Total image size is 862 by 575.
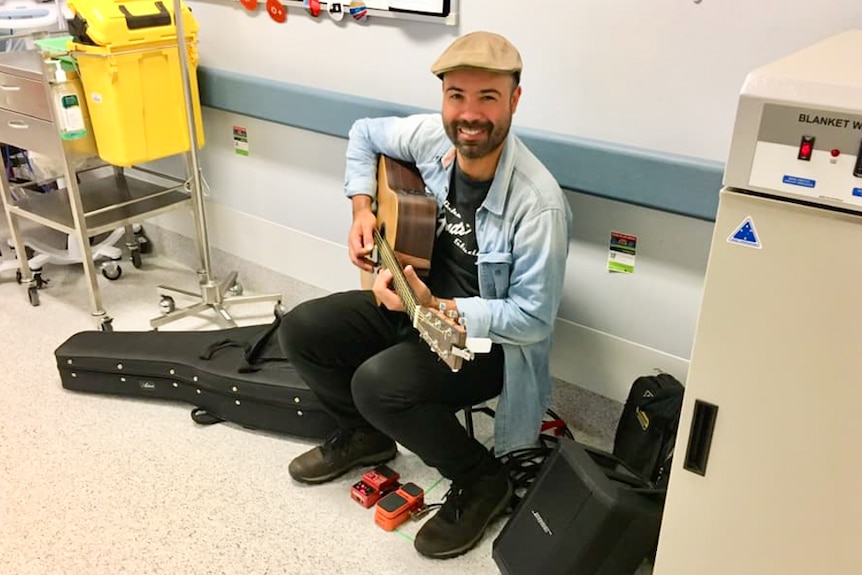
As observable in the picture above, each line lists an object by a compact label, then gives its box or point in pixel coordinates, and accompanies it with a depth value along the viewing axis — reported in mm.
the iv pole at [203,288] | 2631
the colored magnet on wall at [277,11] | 2422
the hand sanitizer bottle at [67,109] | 2318
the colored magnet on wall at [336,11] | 2262
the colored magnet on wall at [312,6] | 2314
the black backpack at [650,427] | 1753
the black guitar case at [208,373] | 2113
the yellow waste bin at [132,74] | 2252
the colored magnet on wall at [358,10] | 2211
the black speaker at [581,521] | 1469
